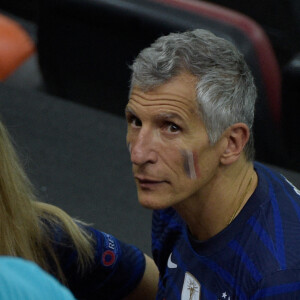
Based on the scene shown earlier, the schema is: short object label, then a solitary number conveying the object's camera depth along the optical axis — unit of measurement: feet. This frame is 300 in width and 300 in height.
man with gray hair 17.71
